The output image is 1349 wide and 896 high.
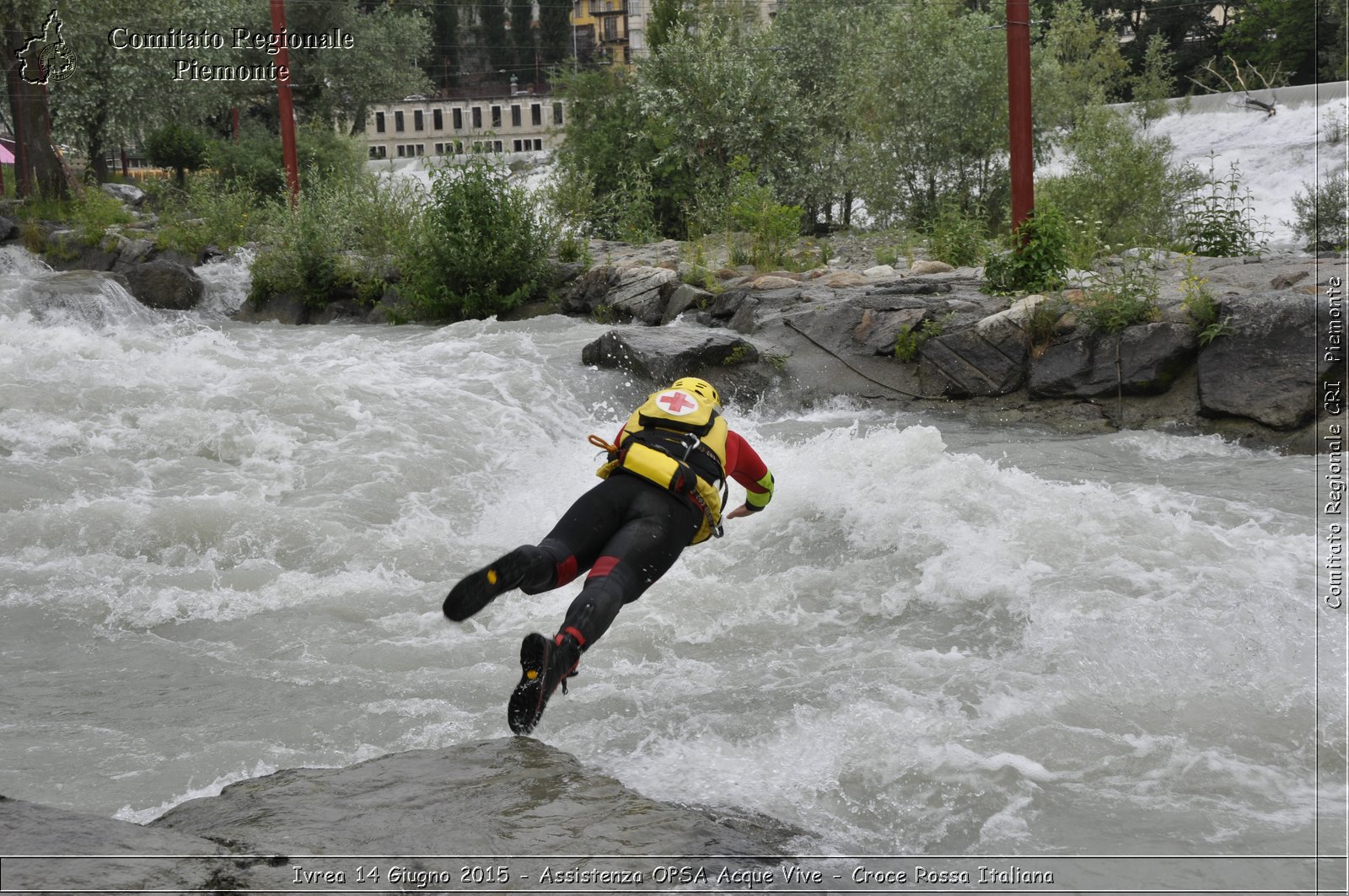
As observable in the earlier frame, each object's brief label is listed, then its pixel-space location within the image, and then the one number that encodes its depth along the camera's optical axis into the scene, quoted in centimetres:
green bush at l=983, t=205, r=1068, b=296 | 1102
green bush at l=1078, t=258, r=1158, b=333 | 986
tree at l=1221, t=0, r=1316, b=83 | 3416
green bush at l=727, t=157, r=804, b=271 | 1438
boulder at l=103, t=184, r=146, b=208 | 2997
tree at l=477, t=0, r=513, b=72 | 6216
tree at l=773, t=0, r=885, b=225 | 2062
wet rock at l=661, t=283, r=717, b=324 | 1302
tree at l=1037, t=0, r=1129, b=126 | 2852
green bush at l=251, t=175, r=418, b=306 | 1596
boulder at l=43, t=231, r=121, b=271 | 1898
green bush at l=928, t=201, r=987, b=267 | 1417
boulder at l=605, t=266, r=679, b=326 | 1360
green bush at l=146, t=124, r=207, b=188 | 2898
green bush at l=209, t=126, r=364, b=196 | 2753
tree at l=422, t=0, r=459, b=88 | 6066
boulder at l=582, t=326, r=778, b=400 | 1105
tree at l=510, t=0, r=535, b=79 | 6241
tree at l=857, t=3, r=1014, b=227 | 1866
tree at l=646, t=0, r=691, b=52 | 2281
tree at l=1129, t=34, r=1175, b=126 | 3005
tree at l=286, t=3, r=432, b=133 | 3303
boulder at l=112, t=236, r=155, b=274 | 1862
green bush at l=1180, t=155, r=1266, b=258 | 1316
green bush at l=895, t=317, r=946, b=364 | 1088
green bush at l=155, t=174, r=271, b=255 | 1889
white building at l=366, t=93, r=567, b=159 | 5909
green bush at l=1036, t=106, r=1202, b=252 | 1548
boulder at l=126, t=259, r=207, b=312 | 1698
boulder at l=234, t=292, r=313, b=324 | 1617
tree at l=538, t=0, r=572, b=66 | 6106
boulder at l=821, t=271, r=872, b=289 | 1270
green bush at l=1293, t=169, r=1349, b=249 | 1738
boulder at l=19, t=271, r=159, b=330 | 1513
